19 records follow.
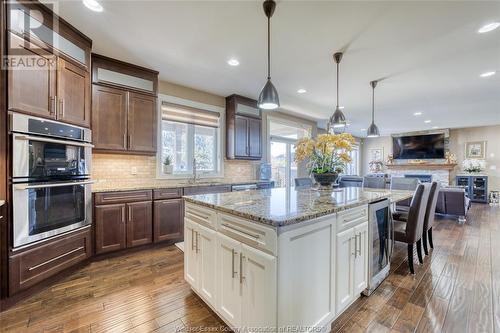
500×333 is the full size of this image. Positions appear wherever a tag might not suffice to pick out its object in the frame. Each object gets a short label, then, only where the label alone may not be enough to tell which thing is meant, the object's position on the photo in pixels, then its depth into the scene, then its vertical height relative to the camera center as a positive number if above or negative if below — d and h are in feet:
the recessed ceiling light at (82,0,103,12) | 6.76 +4.83
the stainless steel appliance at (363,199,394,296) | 7.09 -2.57
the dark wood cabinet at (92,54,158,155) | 10.18 +2.82
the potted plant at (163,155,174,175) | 13.17 +0.00
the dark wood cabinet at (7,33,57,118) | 6.54 +2.54
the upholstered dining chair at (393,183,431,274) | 8.49 -2.14
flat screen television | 29.27 +2.60
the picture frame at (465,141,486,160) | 26.88 +1.97
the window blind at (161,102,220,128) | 13.44 +3.17
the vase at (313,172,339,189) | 9.46 -0.53
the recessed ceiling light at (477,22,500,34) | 7.58 +4.72
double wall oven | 6.70 -0.44
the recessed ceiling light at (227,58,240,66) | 10.38 +4.79
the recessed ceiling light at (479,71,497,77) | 11.38 +4.70
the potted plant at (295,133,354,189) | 9.23 +0.44
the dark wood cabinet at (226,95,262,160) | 15.48 +2.59
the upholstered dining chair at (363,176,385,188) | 14.66 -1.05
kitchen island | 4.44 -2.13
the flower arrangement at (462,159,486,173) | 25.91 +0.14
